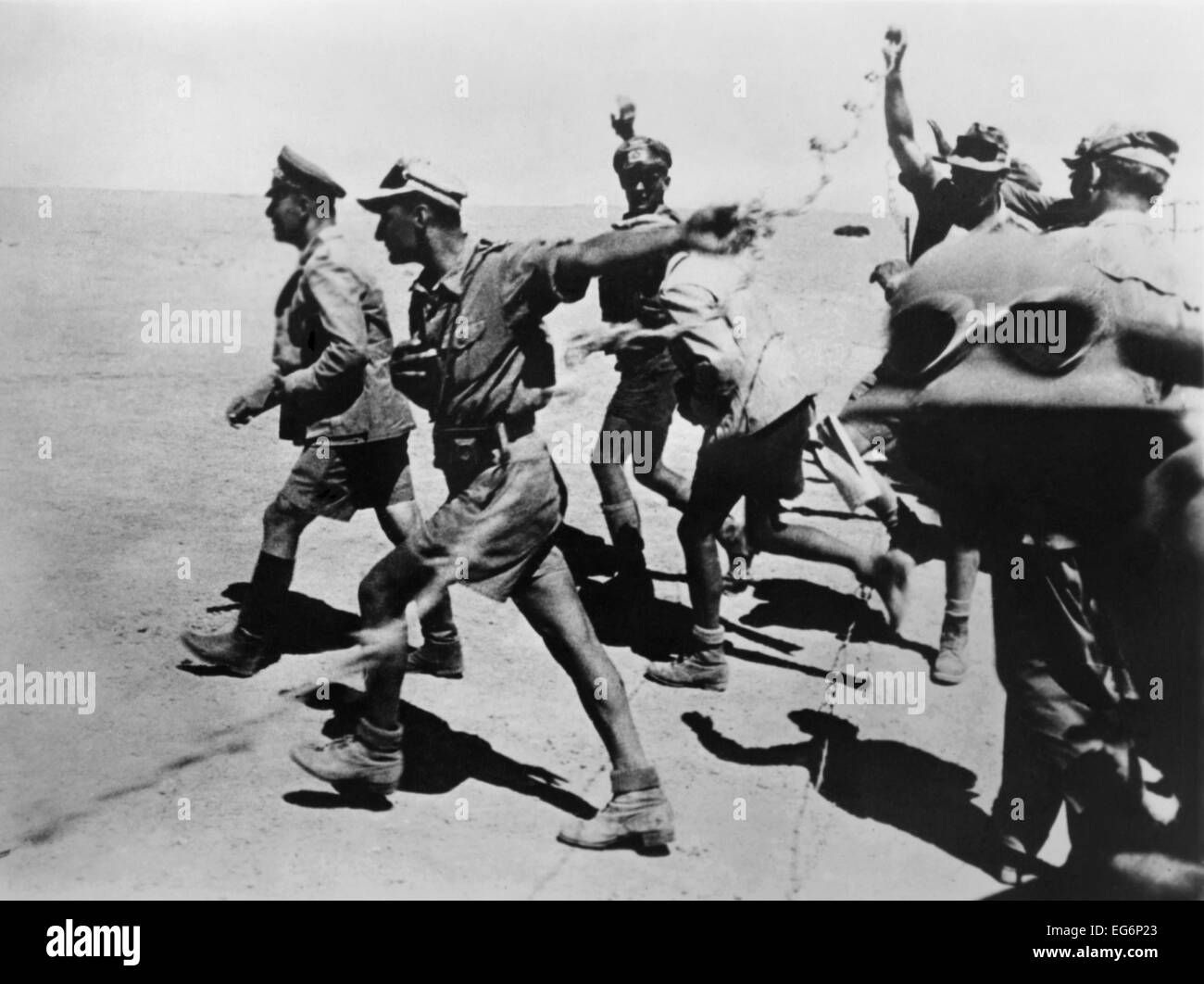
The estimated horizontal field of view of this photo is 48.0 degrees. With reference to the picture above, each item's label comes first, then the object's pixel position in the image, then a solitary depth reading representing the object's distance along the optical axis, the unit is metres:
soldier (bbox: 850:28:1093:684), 5.34
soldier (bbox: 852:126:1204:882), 5.05
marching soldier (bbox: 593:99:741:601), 5.26
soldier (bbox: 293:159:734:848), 4.74
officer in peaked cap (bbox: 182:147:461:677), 5.02
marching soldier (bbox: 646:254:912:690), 5.16
